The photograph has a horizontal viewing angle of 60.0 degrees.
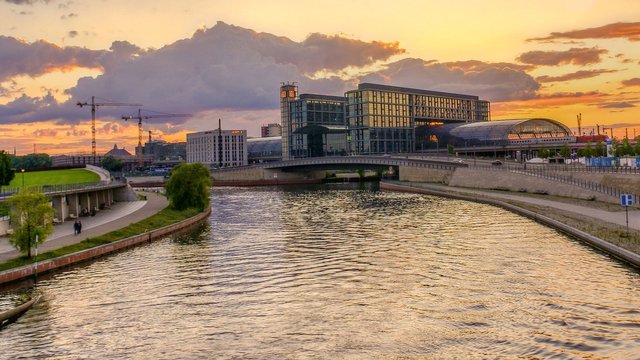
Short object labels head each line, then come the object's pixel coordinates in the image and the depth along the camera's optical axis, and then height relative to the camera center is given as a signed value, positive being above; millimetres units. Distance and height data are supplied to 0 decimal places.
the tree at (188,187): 85312 -3340
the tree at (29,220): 44938 -4175
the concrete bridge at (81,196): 75500 -4507
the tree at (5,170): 99375 +141
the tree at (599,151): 139375 +638
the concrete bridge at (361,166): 139375 -1682
